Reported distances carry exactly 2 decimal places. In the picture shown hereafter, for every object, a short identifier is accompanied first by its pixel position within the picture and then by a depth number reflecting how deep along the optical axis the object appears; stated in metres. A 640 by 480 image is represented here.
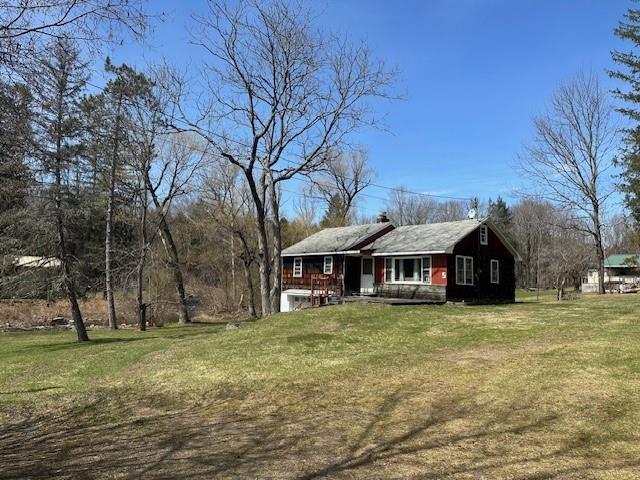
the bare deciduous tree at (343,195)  48.47
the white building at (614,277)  53.08
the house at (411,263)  25.16
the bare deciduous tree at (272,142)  23.36
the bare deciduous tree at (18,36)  5.46
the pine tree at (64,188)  7.61
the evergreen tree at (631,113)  29.47
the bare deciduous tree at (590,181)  39.28
